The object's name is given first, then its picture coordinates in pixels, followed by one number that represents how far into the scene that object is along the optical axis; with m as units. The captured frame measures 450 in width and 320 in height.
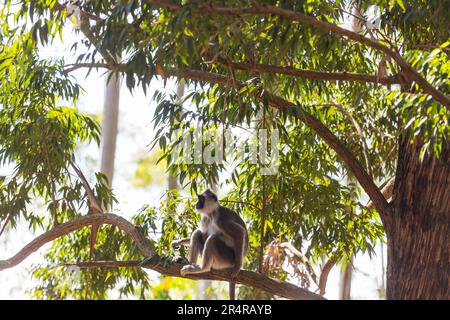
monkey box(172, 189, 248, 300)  12.02
